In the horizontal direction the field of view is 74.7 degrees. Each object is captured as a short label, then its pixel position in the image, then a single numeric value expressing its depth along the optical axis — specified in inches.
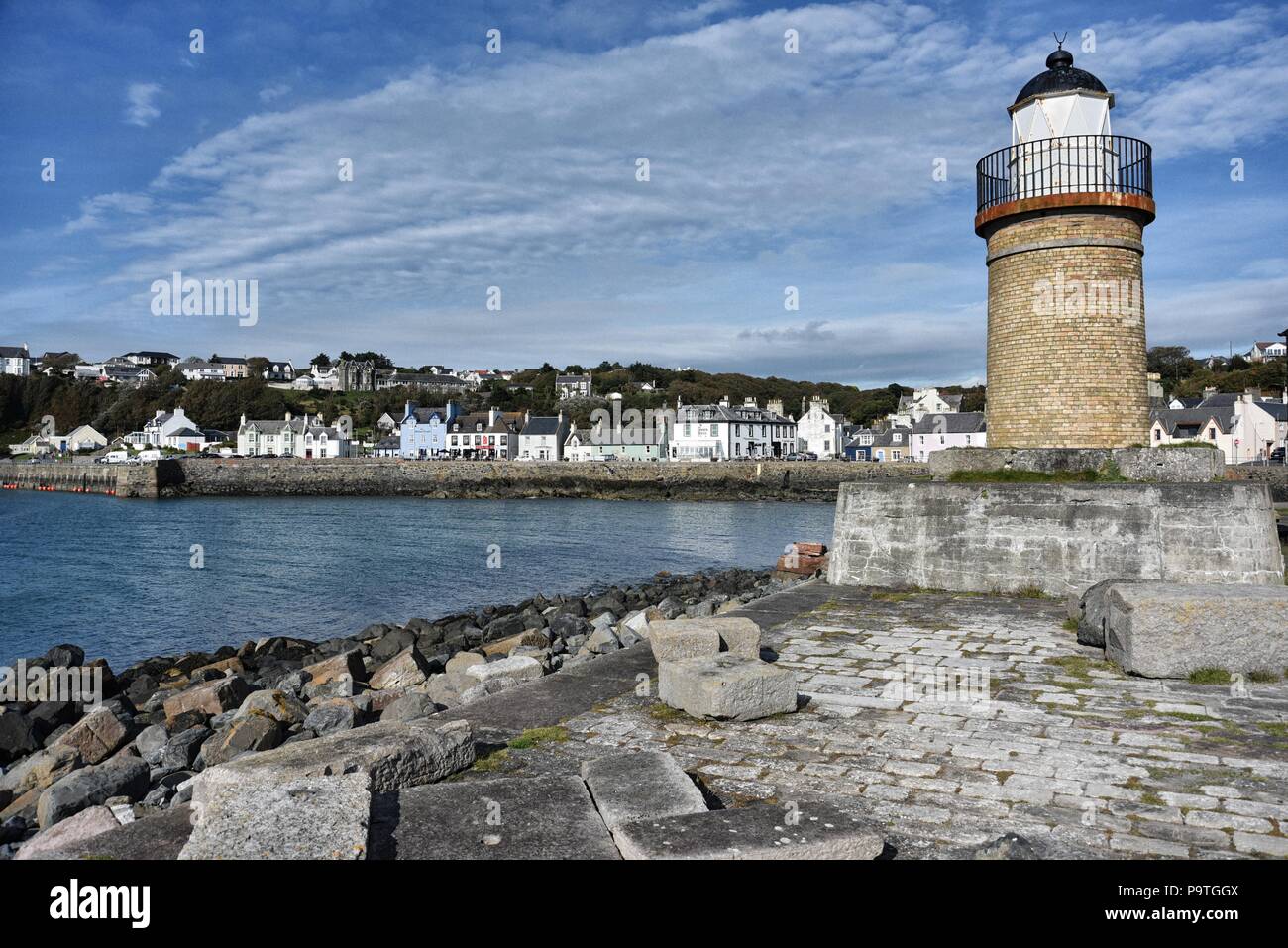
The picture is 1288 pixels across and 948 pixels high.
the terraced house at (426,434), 3779.5
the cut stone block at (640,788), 149.7
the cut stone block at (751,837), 131.0
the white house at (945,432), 2640.3
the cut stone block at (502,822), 136.9
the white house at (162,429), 3826.3
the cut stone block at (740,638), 285.9
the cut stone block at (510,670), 348.8
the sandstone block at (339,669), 442.6
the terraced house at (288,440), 3705.7
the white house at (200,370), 5733.3
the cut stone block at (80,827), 199.0
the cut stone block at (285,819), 125.4
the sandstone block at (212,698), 381.7
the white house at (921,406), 3474.4
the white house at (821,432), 3607.3
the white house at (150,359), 7180.1
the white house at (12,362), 5221.5
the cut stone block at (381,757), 167.6
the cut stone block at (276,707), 325.8
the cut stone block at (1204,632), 256.4
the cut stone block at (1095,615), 299.3
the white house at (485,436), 3619.6
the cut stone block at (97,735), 326.4
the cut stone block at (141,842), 136.4
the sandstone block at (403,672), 435.2
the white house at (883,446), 3061.0
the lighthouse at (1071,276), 458.3
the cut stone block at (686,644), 277.0
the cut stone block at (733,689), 224.4
